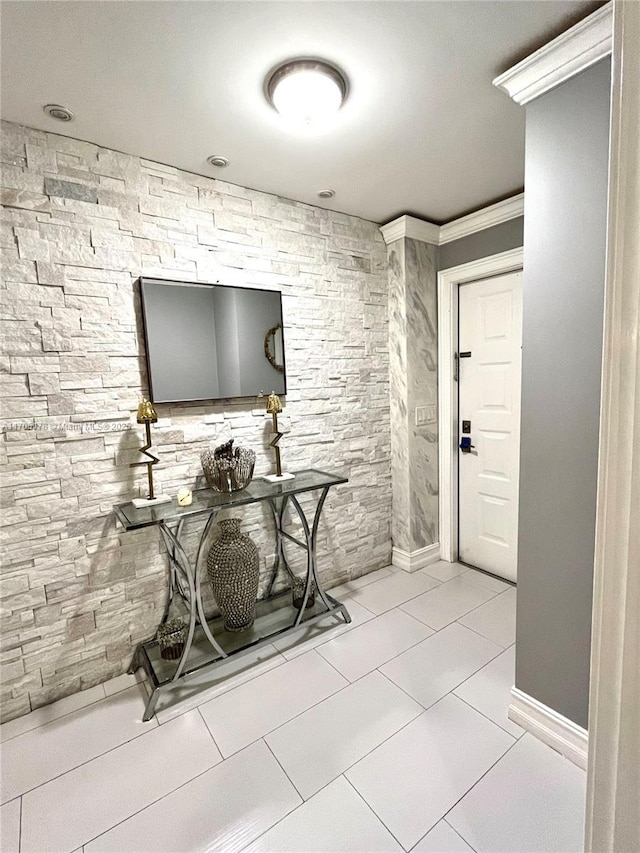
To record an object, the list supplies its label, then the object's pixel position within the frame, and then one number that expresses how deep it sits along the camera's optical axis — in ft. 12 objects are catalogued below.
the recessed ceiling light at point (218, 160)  6.11
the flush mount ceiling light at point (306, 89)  4.42
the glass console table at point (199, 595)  5.71
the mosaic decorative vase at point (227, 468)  6.35
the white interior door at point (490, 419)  8.46
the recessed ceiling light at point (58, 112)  4.89
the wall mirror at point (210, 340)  6.26
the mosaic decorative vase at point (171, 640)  6.20
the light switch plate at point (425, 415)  9.30
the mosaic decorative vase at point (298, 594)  7.52
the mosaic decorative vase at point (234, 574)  6.55
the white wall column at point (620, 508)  1.80
